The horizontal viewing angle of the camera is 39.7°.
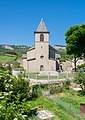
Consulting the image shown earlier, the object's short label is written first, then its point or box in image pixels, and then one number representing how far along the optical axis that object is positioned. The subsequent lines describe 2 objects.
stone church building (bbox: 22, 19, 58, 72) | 23.83
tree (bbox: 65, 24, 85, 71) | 19.15
